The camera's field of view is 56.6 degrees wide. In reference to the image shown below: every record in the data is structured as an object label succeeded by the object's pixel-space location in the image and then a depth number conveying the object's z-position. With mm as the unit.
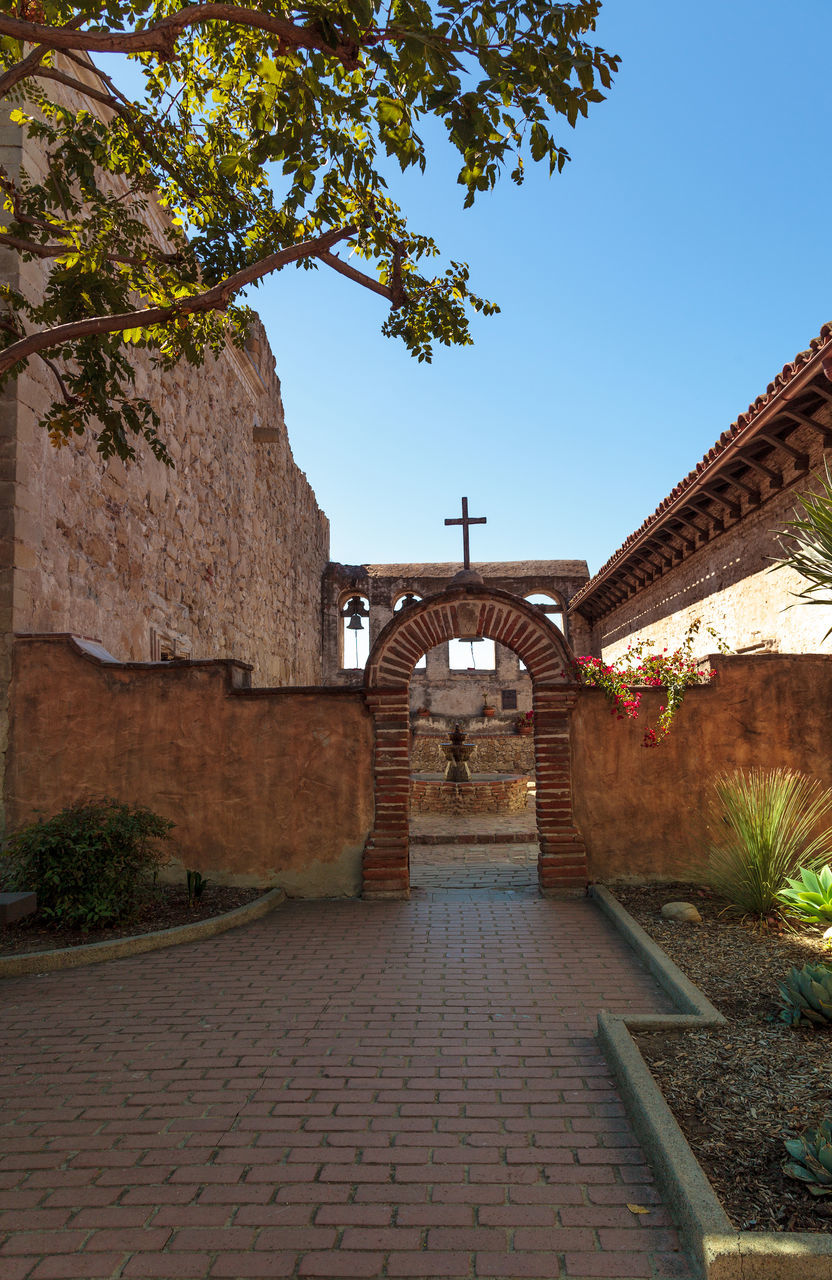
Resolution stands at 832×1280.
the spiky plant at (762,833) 5973
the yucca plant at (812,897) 5223
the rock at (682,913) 6012
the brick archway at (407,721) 7316
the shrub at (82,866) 5895
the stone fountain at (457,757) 15016
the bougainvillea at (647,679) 7379
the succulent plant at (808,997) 3709
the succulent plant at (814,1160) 2420
